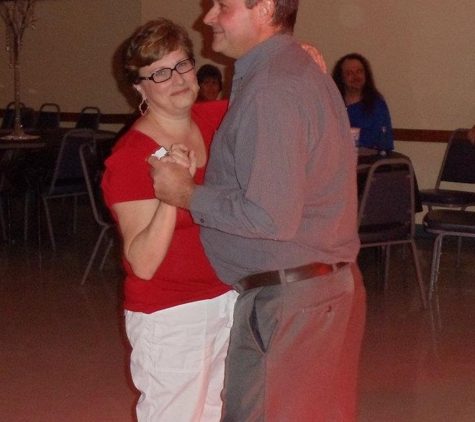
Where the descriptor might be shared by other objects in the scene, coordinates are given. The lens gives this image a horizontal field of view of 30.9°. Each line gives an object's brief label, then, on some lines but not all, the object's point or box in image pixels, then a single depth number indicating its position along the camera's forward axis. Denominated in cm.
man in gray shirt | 172
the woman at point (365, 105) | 645
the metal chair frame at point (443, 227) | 510
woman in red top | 201
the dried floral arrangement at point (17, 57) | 672
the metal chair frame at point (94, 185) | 532
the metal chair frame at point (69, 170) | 623
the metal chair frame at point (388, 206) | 468
